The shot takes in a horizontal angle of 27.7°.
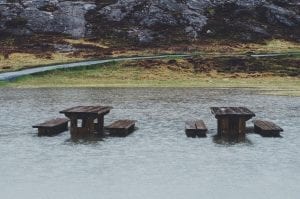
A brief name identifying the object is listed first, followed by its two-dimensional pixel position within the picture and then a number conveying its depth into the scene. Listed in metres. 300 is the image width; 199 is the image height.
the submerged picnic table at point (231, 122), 23.80
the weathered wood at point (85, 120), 23.73
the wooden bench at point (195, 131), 23.72
